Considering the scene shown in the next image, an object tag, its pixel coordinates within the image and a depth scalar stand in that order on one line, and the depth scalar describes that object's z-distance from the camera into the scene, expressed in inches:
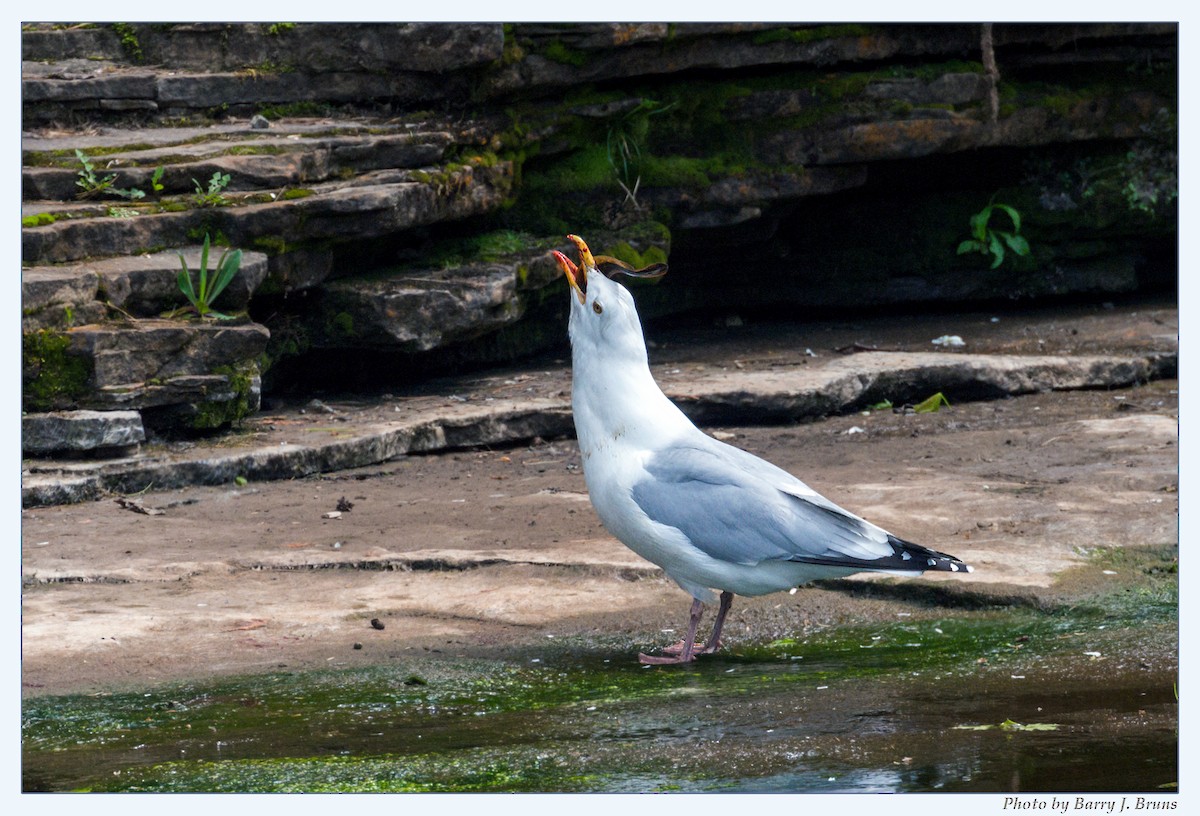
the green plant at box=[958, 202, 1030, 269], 904.3
